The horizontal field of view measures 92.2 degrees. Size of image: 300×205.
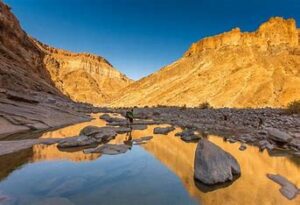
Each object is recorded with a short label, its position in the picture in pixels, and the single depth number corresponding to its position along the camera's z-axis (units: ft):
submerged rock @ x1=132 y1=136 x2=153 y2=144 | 24.23
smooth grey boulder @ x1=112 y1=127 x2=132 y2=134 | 30.40
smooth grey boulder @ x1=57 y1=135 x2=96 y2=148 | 21.16
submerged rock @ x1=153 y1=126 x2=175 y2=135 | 30.21
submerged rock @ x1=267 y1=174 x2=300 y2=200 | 11.83
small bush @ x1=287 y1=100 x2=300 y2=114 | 52.04
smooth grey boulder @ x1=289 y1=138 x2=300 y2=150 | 21.48
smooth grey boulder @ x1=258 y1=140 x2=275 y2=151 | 21.45
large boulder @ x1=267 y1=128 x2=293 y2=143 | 22.31
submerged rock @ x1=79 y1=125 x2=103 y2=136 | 24.57
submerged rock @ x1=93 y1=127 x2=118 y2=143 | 23.83
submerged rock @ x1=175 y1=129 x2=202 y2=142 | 25.26
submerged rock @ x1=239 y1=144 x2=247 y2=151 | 20.99
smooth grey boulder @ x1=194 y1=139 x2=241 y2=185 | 13.00
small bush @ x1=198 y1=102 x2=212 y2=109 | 89.07
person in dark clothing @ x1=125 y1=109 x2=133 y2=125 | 35.02
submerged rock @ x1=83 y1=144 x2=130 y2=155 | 19.41
